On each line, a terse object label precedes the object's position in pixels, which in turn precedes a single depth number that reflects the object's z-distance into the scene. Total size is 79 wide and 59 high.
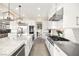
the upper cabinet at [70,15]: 1.28
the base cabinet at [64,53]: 0.82
